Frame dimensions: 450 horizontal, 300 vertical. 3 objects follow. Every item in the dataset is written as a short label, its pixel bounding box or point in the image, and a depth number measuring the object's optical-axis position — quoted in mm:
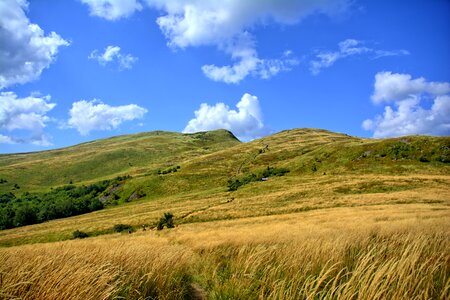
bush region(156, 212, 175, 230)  67600
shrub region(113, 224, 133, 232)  72150
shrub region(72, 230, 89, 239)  71150
